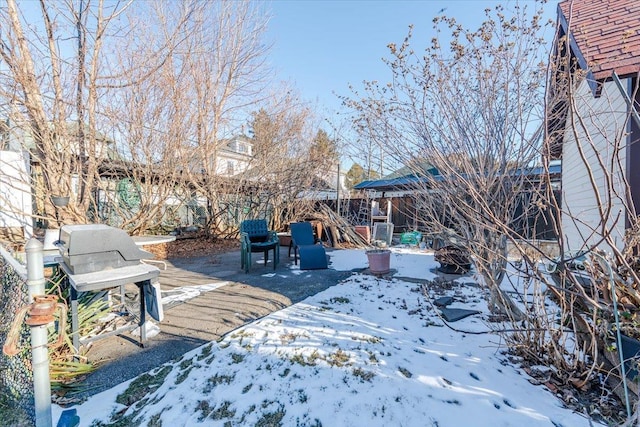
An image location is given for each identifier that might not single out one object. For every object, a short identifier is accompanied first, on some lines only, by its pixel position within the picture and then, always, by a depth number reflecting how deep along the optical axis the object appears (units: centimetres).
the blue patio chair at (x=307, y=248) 587
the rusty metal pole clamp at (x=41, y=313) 119
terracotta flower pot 525
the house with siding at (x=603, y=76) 271
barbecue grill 242
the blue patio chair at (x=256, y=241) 571
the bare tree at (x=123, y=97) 496
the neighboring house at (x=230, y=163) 924
